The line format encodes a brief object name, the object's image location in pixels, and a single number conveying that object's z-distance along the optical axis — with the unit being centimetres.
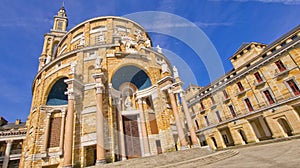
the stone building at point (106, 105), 1242
